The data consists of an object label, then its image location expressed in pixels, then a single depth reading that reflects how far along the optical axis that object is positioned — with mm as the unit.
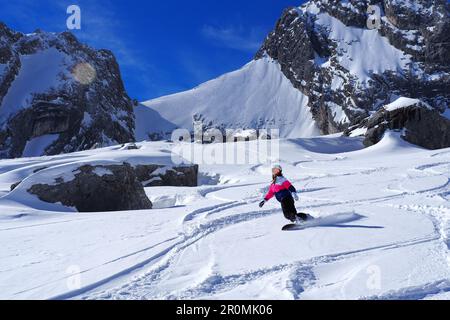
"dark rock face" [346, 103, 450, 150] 41938
